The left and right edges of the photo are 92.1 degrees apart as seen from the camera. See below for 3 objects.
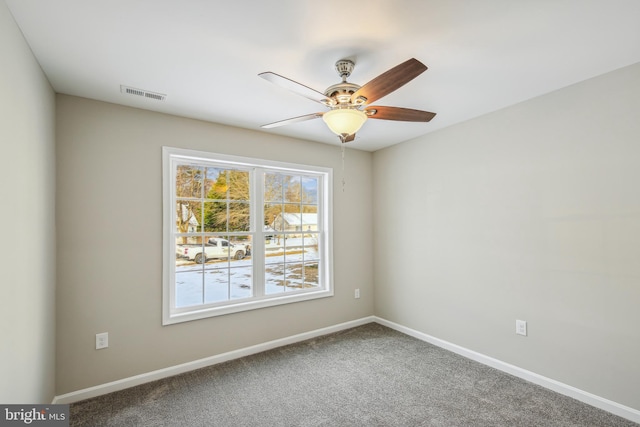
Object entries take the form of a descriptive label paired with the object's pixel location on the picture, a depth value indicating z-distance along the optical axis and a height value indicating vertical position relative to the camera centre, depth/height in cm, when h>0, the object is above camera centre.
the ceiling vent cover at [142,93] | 250 +108
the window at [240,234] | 315 -15
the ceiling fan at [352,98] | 175 +78
